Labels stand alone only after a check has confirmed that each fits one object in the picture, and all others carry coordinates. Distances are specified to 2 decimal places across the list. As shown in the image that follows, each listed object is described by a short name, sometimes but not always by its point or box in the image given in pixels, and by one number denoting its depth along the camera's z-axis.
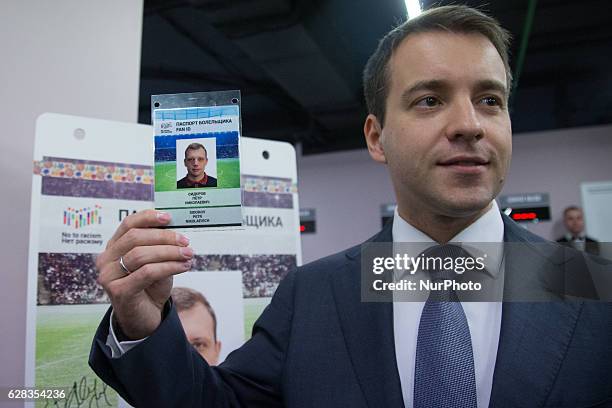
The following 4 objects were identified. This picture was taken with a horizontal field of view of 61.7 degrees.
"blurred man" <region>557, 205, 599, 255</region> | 6.28
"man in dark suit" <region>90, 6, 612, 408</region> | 0.90
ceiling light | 1.87
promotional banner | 1.43
